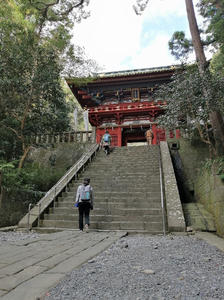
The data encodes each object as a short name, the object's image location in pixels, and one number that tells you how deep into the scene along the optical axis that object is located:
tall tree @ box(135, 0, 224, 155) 7.98
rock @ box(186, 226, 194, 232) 5.29
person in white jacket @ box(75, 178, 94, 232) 5.71
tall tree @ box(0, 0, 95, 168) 9.27
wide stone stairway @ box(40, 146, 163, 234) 5.96
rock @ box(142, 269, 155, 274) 2.42
